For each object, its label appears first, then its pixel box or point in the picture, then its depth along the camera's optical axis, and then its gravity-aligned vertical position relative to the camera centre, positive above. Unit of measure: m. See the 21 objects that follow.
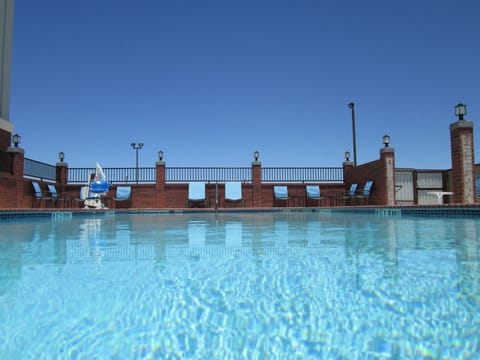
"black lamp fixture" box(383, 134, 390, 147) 11.38 +2.06
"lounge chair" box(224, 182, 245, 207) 13.43 +0.27
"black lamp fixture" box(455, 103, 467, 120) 9.64 +2.63
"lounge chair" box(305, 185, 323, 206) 13.55 +0.17
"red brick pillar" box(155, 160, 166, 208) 13.72 +0.56
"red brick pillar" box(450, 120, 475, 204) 9.50 +0.99
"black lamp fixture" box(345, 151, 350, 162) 14.64 +1.92
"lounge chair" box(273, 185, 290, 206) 13.57 +0.18
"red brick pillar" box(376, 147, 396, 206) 11.25 +0.83
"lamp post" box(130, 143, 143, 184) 18.41 +3.05
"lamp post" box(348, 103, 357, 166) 14.96 +2.75
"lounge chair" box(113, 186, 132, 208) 13.23 +0.21
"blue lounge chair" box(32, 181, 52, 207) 11.94 +0.14
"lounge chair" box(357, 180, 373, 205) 12.16 +0.22
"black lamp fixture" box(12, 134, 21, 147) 12.22 +2.31
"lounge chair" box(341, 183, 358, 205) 12.95 +0.12
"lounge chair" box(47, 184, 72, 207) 12.58 +0.10
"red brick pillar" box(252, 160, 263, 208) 13.96 +0.50
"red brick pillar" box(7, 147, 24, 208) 11.28 +0.99
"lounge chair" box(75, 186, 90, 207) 12.60 +0.25
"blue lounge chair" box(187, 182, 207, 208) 13.38 +0.20
